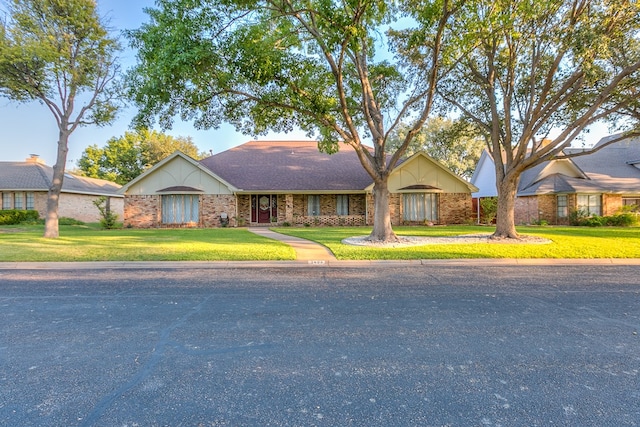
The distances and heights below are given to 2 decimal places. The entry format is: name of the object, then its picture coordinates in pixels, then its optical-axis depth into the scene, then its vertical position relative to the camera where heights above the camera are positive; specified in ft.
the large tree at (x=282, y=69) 31.32 +16.26
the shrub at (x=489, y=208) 75.72 +1.67
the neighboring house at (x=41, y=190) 83.56 +7.65
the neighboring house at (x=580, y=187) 74.33 +6.35
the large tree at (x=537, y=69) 33.42 +18.63
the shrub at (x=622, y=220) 70.28 -1.21
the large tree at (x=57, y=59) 47.01 +23.35
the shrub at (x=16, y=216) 75.55 +0.71
